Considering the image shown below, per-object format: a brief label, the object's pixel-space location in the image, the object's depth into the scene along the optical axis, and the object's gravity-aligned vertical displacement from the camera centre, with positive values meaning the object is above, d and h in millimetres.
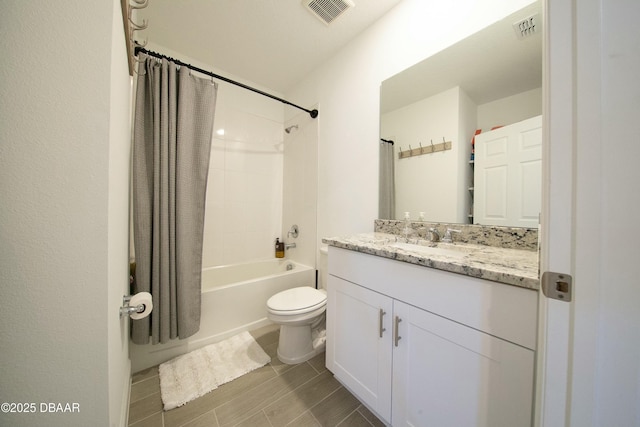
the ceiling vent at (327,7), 1350 +1447
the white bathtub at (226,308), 1353 -800
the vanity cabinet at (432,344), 581 -486
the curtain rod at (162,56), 1247 +1042
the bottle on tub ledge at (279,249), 2400 -448
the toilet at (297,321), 1305 -725
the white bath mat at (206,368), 1125 -1027
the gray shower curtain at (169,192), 1254 +129
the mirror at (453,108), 975 +633
